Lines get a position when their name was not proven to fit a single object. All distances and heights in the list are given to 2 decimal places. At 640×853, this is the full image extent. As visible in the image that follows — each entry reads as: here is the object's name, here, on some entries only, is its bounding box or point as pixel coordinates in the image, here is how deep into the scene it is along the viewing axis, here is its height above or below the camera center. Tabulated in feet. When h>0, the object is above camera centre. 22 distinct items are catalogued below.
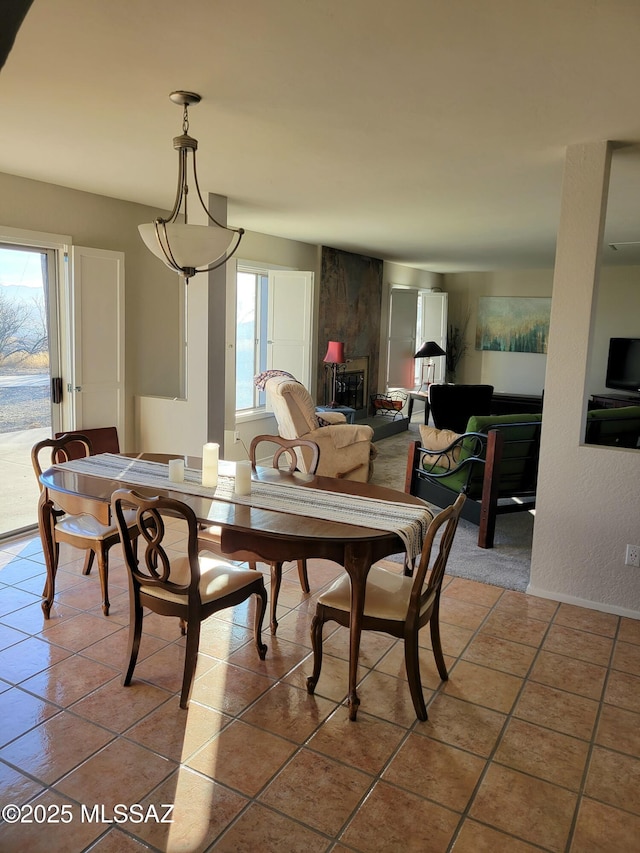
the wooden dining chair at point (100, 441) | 15.34 -2.56
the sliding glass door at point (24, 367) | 13.99 -0.75
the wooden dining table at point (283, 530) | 7.78 -2.32
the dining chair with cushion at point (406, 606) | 7.73 -3.28
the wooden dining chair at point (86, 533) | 10.28 -3.18
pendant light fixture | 8.84 +1.43
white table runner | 8.32 -2.24
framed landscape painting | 32.32 +1.46
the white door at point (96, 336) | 14.89 +0.01
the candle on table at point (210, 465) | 9.82 -1.90
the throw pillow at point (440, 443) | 15.52 -2.32
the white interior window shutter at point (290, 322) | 22.52 +0.75
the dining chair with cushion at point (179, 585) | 7.68 -3.24
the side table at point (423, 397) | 29.78 -2.31
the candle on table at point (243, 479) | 9.36 -2.00
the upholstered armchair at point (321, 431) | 17.43 -2.39
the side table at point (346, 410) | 23.67 -2.42
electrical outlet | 10.78 -3.37
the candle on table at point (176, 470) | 9.96 -2.03
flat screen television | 27.43 -0.39
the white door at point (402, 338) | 30.94 +0.50
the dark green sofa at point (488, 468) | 14.08 -2.75
